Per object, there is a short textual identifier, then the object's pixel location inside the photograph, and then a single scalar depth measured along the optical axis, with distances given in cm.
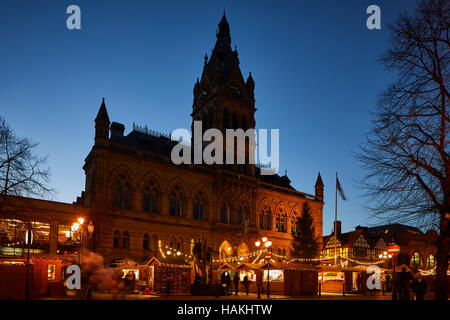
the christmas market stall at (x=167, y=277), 2836
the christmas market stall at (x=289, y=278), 3164
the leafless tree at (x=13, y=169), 2234
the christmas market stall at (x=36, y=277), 2214
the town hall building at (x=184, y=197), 3638
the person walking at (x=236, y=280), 3134
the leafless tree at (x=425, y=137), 1273
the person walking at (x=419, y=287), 1928
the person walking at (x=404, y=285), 1973
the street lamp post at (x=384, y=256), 4772
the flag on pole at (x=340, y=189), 3792
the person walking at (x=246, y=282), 3311
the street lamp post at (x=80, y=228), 2281
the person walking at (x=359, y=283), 3858
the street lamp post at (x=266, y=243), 3310
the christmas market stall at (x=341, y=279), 3779
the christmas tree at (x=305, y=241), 4919
